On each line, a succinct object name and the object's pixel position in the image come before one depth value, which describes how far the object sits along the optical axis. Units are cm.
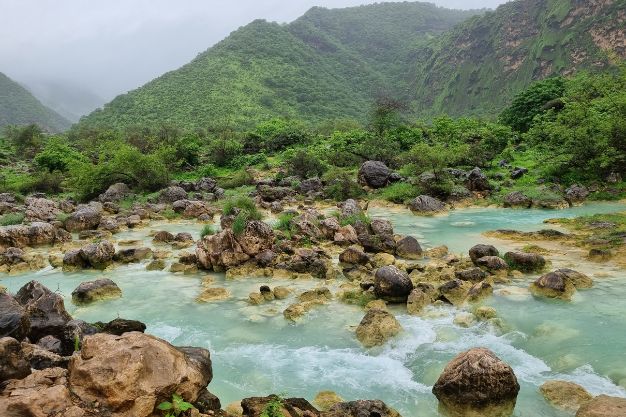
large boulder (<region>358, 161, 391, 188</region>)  3550
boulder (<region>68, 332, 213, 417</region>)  575
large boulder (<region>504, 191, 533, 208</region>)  2856
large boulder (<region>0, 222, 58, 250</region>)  2092
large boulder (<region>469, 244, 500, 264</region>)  1602
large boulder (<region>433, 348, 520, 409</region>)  754
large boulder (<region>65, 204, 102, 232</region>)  2509
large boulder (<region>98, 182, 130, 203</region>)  3438
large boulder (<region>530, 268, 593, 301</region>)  1277
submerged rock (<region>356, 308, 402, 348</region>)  1070
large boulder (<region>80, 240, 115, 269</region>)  1781
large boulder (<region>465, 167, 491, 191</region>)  3216
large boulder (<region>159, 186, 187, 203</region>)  3432
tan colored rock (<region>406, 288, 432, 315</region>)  1240
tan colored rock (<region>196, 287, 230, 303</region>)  1417
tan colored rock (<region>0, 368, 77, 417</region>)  536
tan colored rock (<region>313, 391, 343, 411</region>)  816
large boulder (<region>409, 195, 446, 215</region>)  2847
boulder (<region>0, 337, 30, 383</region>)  609
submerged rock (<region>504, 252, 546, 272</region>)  1523
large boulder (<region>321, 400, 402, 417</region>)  719
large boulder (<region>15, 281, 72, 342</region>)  869
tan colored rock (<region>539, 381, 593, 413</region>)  784
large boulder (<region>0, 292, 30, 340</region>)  748
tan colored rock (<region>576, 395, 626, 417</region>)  650
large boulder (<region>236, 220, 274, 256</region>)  1756
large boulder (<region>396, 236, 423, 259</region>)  1800
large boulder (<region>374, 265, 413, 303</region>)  1309
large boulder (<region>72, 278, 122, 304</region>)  1385
